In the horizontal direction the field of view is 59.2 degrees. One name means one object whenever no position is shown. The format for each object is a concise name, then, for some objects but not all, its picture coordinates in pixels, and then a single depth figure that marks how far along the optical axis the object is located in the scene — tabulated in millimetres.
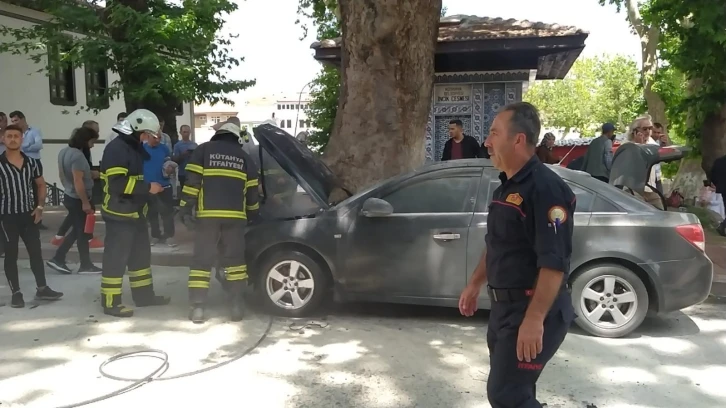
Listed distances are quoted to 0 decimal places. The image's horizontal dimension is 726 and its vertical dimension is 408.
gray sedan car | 5133
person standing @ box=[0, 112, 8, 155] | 10148
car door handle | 5395
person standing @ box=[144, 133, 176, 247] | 8391
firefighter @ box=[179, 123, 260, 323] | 5629
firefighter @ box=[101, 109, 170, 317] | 5840
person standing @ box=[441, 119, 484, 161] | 9148
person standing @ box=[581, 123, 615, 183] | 9336
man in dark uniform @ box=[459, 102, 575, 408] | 2467
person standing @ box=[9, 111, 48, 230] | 9828
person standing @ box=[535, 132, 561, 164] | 10406
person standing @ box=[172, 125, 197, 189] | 9899
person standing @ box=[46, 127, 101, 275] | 7312
